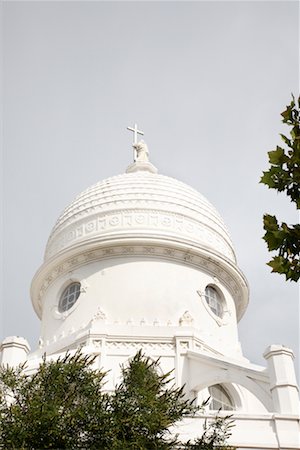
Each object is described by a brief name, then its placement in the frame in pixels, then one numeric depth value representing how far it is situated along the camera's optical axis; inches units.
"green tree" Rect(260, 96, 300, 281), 290.4
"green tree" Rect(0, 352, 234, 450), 435.5
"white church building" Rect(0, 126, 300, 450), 836.0
